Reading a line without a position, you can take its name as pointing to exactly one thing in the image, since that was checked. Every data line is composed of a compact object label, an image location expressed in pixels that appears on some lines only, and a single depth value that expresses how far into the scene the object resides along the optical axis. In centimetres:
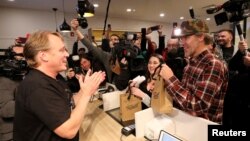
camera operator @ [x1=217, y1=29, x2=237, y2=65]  219
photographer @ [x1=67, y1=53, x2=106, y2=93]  218
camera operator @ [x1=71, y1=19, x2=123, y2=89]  207
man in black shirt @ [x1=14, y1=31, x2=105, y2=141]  70
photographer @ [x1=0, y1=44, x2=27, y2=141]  123
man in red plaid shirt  98
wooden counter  120
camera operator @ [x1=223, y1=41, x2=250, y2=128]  155
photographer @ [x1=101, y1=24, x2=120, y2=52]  293
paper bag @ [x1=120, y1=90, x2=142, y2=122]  139
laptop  97
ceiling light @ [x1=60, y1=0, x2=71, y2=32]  397
